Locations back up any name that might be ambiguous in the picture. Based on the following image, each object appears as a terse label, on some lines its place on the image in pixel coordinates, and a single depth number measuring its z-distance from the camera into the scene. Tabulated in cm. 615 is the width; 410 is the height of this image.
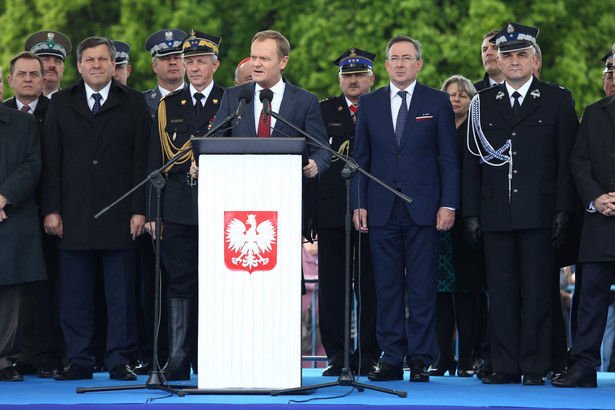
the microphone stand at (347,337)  1312
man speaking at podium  1467
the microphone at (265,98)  1300
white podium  1318
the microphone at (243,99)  1278
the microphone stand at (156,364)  1334
